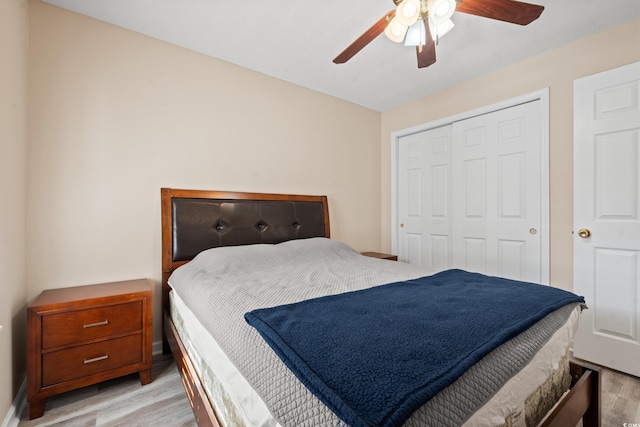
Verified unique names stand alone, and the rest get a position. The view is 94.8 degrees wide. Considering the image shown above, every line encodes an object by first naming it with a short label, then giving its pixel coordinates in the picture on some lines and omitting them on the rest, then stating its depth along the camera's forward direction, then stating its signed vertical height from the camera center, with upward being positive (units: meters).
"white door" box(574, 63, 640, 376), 1.97 -0.05
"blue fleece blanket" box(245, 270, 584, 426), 0.62 -0.38
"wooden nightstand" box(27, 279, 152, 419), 1.50 -0.70
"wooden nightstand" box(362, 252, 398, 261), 3.17 -0.50
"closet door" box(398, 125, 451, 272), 3.16 +0.13
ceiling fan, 1.38 +0.97
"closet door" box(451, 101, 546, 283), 2.48 +0.15
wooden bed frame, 1.22 -0.18
